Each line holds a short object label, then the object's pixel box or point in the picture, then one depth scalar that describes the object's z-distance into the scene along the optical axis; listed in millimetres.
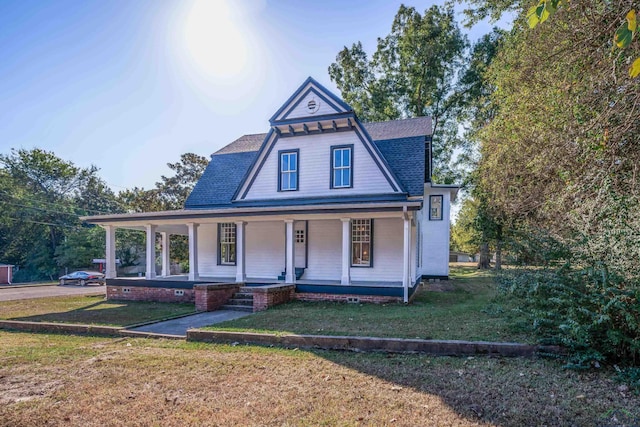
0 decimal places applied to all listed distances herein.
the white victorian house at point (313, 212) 12711
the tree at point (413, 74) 27750
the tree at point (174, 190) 29828
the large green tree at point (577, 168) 4766
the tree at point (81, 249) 34094
